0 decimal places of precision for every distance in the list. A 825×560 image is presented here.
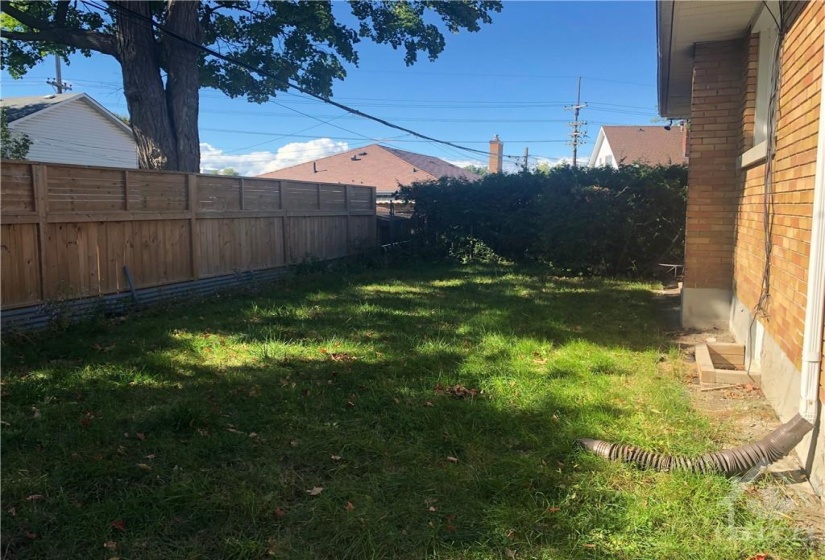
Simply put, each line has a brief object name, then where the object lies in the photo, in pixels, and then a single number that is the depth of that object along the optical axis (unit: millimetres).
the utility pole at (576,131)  46662
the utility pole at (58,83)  32531
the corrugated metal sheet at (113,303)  6148
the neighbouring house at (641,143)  27500
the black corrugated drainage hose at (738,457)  2930
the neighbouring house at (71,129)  21328
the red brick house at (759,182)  3041
